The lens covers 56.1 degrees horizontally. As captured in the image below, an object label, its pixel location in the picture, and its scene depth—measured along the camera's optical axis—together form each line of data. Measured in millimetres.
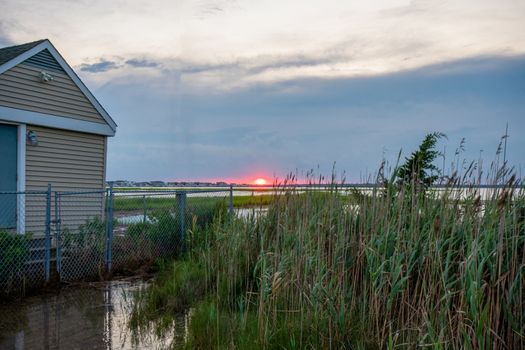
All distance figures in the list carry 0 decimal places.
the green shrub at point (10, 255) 7512
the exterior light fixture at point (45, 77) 11539
